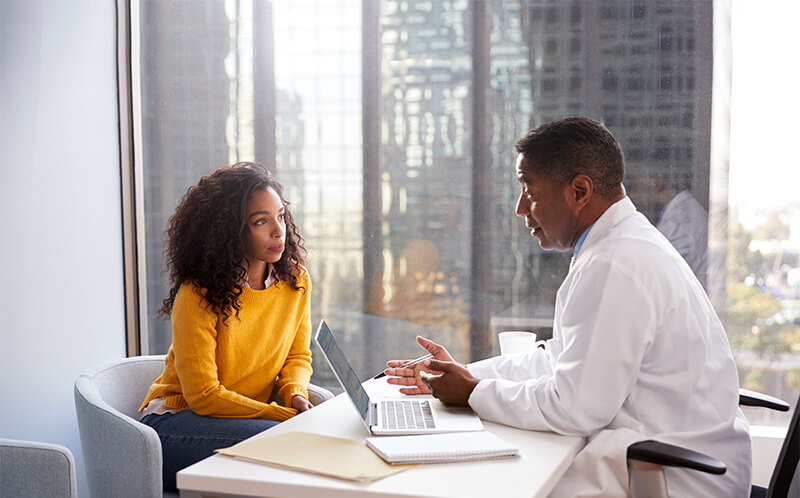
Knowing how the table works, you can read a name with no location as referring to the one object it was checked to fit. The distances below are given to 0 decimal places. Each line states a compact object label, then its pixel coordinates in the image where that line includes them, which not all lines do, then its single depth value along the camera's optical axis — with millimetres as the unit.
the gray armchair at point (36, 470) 1740
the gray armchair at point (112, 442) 1814
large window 2637
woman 2006
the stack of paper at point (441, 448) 1297
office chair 1263
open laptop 1484
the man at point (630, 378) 1443
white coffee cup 2441
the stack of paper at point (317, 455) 1241
